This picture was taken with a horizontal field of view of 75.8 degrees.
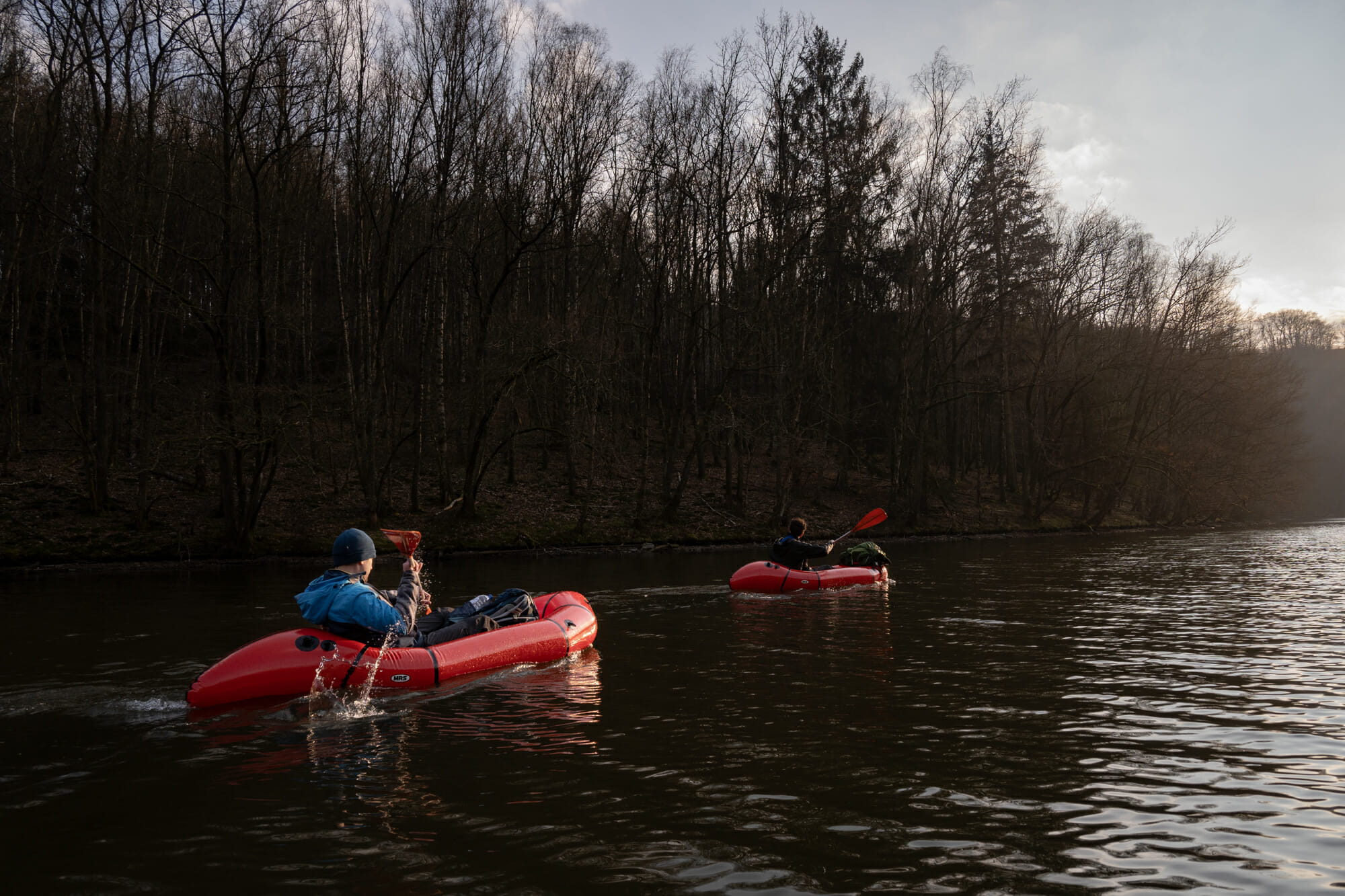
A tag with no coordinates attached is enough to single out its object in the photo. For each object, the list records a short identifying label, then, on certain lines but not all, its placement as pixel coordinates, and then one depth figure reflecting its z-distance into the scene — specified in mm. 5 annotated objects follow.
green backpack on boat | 14625
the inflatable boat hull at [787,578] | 13250
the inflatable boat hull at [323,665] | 6473
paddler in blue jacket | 6746
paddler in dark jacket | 13633
